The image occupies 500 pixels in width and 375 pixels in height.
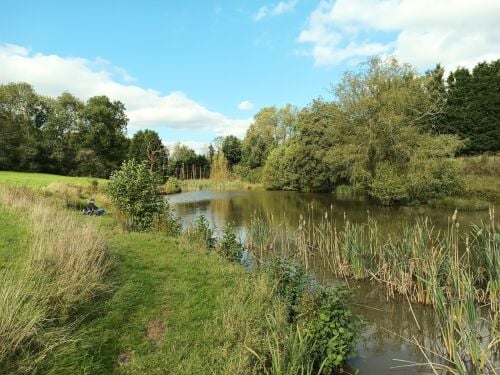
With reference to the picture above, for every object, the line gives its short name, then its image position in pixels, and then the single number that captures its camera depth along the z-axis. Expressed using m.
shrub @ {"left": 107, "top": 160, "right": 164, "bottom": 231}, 11.80
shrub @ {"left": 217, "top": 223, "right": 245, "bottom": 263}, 9.69
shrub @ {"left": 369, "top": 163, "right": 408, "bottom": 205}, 24.47
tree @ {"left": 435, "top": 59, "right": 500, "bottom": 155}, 34.31
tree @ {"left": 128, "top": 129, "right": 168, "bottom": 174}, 55.91
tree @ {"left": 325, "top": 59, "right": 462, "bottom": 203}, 24.80
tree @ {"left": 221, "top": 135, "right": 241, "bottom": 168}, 63.56
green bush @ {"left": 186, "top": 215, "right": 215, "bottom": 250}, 10.75
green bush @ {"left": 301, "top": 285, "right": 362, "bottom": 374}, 4.71
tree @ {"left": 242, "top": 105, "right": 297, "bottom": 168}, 60.69
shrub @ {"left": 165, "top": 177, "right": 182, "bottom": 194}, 40.37
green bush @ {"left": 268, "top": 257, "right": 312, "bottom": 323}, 5.84
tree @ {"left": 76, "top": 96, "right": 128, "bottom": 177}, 47.72
